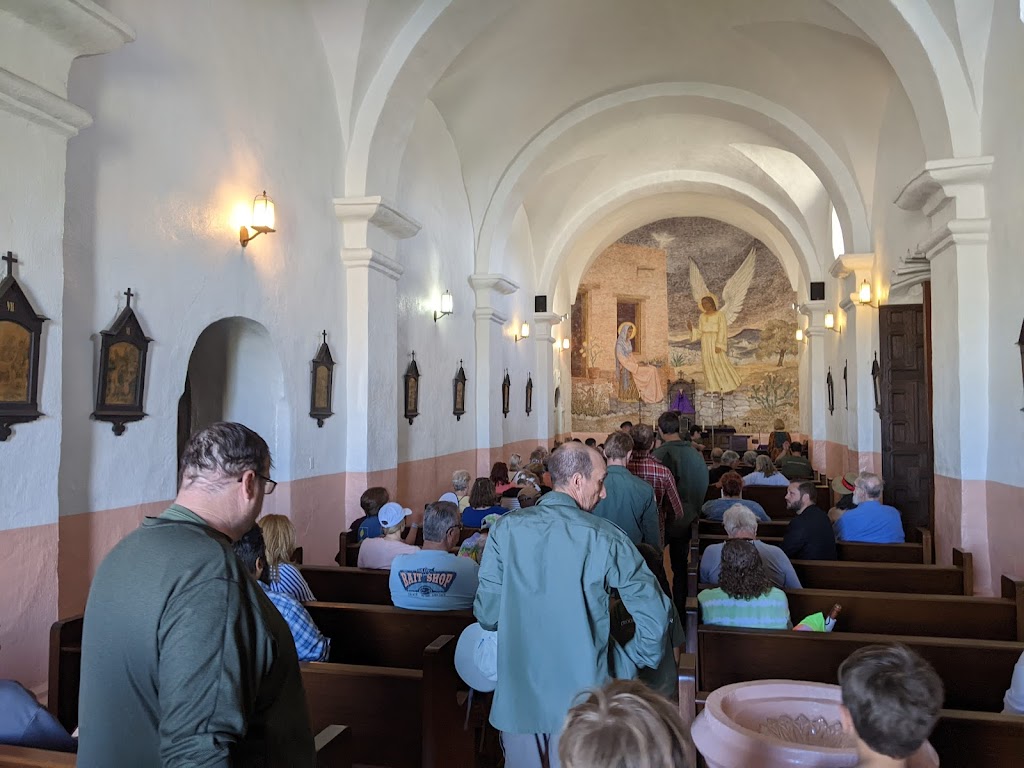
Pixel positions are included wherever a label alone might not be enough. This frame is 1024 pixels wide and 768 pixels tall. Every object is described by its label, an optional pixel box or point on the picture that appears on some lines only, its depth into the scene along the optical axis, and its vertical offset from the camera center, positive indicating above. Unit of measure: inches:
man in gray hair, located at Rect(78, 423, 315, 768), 61.7 -20.5
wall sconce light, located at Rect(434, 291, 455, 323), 402.4 +48.6
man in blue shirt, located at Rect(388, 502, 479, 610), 155.6 -35.3
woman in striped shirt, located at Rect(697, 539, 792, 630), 152.3 -36.5
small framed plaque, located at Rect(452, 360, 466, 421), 431.3 +3.6
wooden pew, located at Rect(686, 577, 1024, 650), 165.5 -43.8
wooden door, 320.5 -1.9
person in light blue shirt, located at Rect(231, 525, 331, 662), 130.2 -38.3
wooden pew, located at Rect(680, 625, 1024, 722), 134.2 -44.1
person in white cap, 195.0 -35.5
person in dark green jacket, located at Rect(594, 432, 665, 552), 187.2 -23.8
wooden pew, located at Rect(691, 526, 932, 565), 236.5 -43.8
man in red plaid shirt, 229.1 -18.9
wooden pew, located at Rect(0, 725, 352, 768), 83.8 -38.2
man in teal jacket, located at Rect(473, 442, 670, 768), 99.6 -26.2
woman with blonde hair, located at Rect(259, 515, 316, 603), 152.0 -29.5
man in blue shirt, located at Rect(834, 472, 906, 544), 244.1 -35.1
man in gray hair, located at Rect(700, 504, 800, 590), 189.2 -34.0
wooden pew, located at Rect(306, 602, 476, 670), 151.2 -44.4
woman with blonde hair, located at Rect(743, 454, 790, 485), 384.5 -34.6
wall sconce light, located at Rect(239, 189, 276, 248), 226.4 +51.7
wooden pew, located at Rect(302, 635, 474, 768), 123.1 -47.8
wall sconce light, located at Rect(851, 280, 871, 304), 387.2 +54.3
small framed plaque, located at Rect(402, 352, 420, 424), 360.2 +4.7
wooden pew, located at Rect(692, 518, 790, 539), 289.1 -45.2
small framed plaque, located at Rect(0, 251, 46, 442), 143.7 +7.8
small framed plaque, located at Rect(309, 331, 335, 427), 271.8 +4.8
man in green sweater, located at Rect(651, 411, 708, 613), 266.1 -22.7
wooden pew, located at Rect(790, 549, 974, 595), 203.0 -44.0
